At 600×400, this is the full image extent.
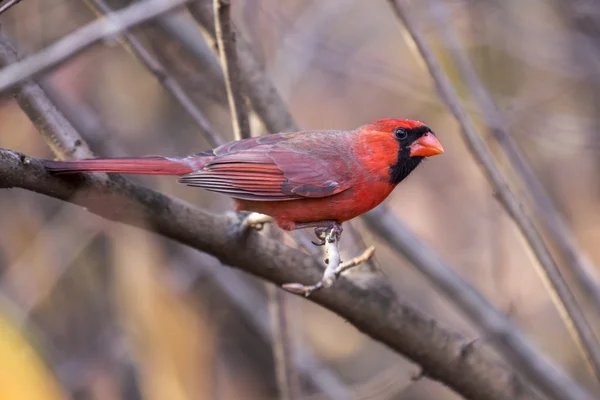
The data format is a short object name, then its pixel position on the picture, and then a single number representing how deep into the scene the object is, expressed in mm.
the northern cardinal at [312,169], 6141
